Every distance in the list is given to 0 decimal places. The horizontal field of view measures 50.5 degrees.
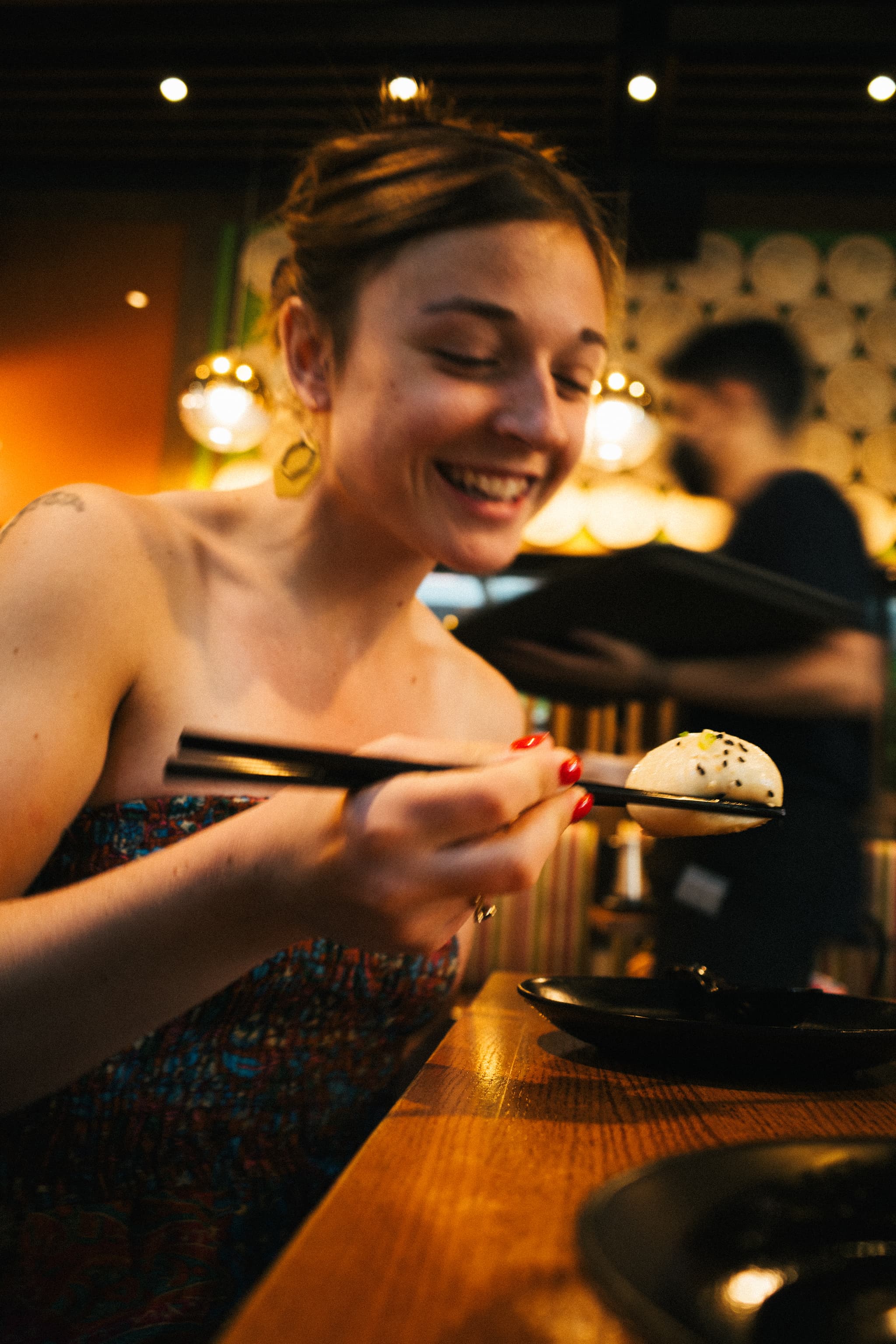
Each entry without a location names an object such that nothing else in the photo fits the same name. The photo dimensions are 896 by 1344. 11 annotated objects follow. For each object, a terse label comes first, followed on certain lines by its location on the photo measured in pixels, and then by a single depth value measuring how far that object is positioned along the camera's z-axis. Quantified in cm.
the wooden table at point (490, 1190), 38
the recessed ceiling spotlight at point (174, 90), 439
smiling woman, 71
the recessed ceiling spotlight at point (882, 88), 407
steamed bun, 94
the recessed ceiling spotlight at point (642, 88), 405
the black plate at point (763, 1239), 39
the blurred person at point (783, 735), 200
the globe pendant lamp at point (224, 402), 387
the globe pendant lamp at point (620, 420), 372
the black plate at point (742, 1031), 77
